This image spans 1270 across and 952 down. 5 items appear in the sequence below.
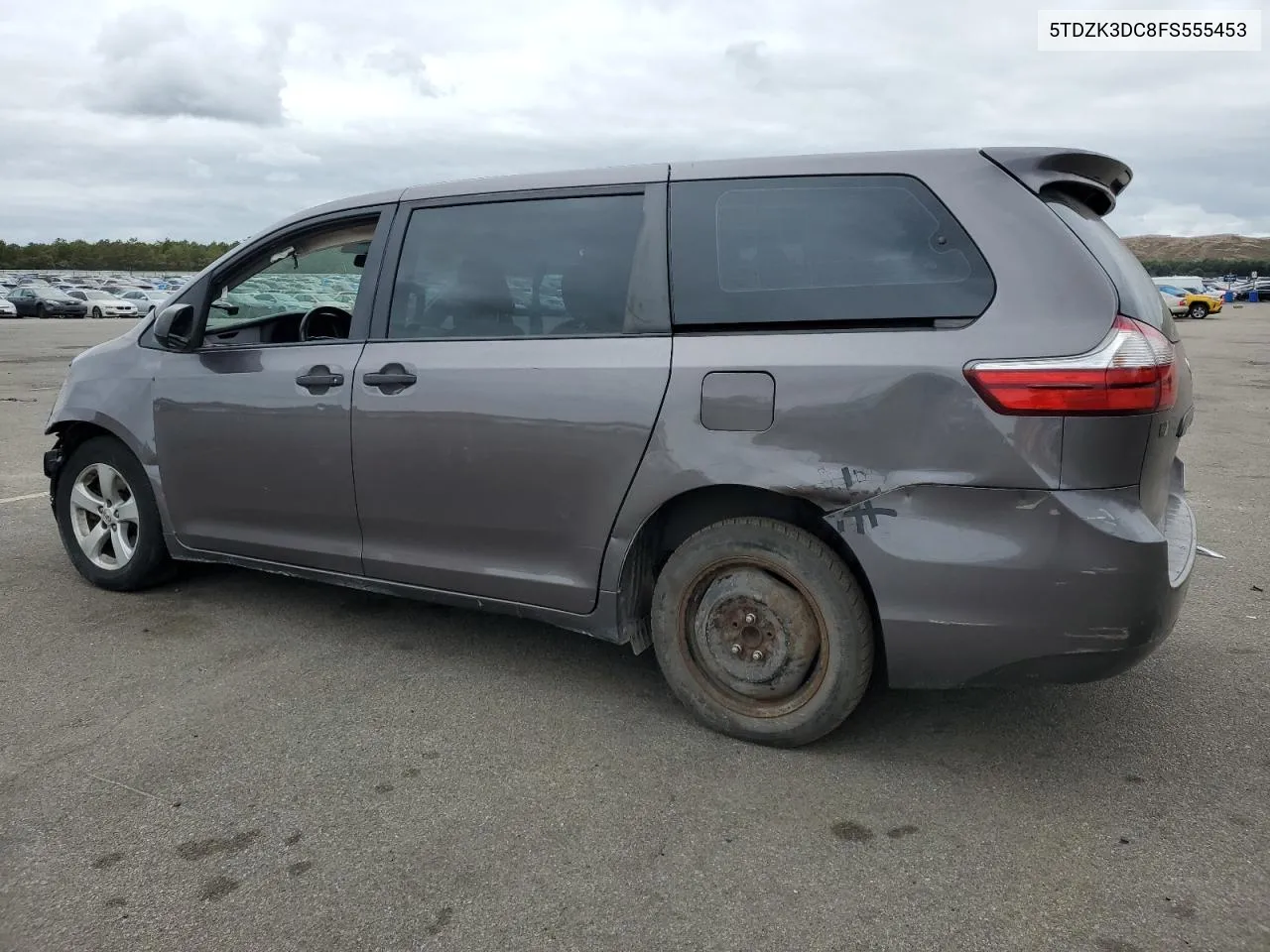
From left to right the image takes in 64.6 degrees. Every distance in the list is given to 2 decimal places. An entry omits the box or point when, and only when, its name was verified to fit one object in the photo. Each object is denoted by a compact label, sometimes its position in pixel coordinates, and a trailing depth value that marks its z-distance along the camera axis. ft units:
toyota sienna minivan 8.82
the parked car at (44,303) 132.46
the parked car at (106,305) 138.72
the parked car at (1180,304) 131.83
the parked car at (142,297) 147.65
